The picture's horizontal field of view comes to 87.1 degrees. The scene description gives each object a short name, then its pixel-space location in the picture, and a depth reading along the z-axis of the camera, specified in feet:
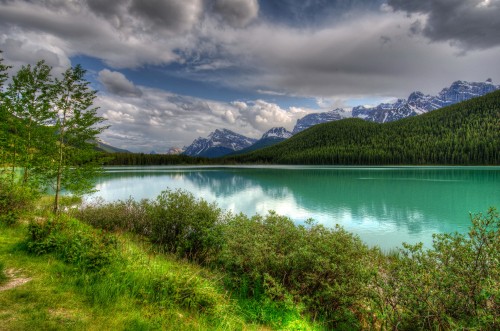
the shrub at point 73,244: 26.66
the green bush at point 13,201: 41.50
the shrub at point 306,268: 27.22
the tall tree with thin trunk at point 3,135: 60.75
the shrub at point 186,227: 45.37
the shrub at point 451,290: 20.47
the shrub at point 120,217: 55.88
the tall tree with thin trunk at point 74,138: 60.70
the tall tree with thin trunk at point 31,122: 59.70
